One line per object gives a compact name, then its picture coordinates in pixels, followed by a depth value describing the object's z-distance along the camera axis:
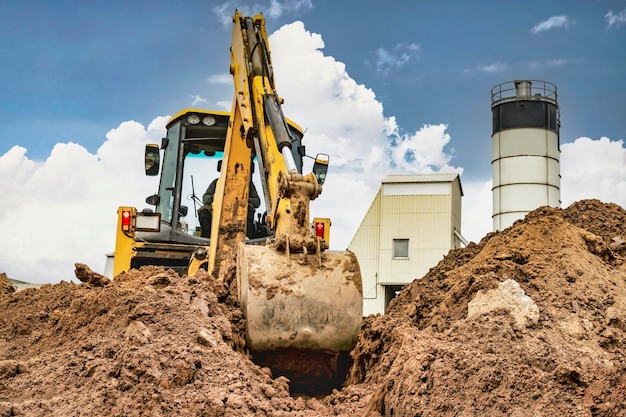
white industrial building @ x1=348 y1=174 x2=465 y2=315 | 21.41
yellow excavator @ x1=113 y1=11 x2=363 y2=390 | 5.06
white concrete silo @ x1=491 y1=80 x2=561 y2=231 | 21.89
